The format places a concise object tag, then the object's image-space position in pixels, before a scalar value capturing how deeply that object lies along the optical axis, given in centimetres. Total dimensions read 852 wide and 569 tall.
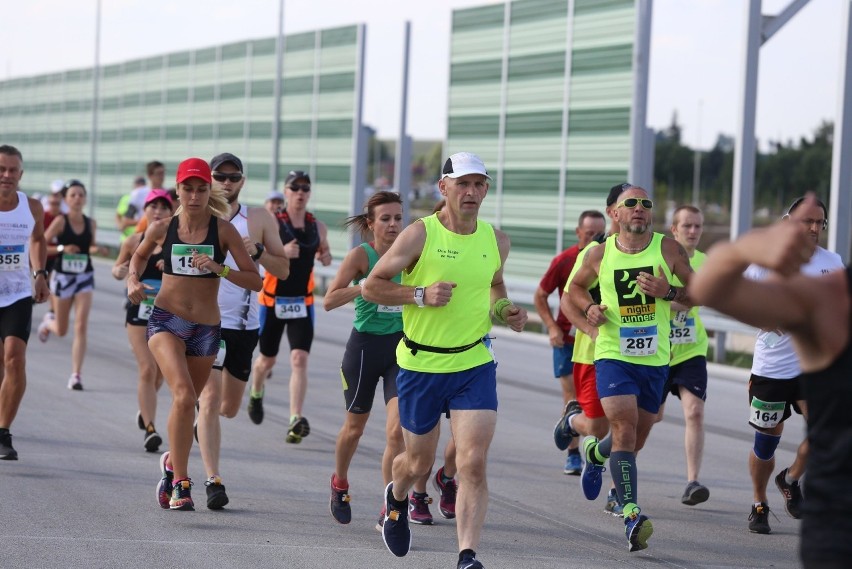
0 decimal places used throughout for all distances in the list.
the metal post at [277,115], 3312
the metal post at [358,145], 3045
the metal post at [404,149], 2947
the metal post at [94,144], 4738
